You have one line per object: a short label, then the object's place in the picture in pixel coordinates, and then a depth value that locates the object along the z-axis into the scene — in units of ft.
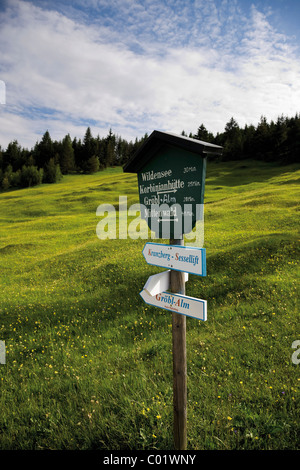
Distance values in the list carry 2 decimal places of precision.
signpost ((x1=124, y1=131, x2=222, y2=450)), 11.18
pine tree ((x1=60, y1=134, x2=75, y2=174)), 375.25
